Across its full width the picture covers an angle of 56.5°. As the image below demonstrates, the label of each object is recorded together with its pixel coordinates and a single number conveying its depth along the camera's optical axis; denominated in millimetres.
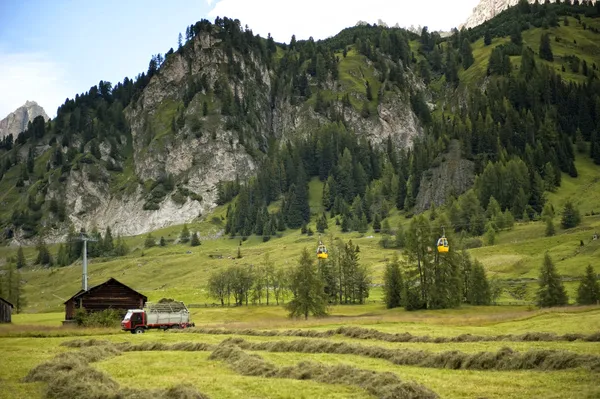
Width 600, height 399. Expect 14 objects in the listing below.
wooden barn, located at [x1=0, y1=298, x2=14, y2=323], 78312
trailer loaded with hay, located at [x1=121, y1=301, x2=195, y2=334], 59625
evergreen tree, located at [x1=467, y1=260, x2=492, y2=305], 89875
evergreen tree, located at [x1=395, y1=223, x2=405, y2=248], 173312
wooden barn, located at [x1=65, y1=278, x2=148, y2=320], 76438
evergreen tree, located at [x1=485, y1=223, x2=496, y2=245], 150625
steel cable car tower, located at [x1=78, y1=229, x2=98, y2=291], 86188
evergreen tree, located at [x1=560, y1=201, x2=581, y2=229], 150125
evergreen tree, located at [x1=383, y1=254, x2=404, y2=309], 91062
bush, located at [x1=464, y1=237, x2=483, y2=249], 155375
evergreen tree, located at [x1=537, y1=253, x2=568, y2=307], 84688
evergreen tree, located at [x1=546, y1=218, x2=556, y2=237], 145375
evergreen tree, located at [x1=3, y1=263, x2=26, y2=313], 131000
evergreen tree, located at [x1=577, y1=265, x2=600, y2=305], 80875
